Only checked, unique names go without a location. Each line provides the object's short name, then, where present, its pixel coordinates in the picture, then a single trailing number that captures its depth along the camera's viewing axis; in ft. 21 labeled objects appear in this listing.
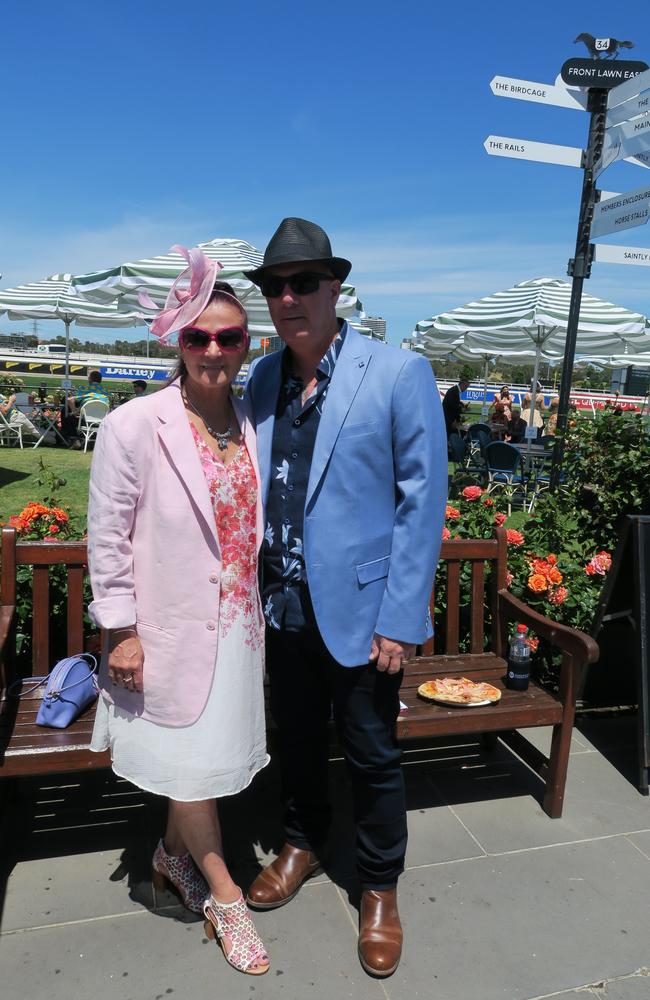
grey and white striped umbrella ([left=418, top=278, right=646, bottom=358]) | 32.14
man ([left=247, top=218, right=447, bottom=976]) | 6.54
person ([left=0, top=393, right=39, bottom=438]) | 42.68
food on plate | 9.17
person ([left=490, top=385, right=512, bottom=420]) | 45.97
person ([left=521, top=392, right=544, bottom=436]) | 44.60
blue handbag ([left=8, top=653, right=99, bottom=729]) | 8.04
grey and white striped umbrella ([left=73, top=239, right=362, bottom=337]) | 29.89
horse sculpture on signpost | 13.92
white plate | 9.09
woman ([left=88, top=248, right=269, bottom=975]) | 6.21
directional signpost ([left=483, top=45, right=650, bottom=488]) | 13.29
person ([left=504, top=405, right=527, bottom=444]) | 43.37
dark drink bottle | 9.75
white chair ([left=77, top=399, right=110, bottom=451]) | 42.91
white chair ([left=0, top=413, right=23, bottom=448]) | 42.44
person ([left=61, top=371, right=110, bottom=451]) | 44.39
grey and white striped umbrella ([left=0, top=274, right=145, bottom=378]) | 42.24
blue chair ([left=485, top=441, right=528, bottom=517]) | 31.35
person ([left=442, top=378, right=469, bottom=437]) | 38.52
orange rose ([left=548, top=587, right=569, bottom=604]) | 11.74
